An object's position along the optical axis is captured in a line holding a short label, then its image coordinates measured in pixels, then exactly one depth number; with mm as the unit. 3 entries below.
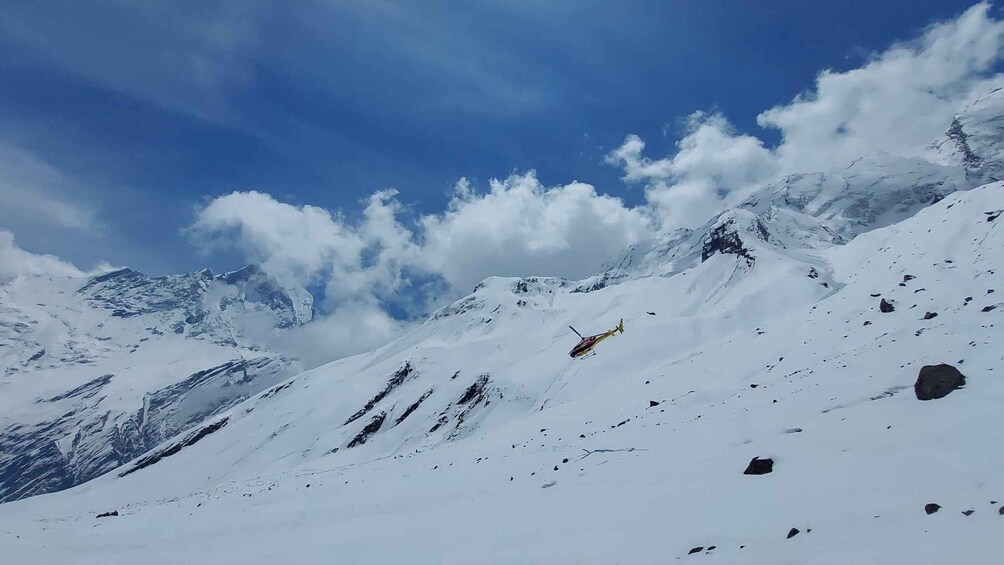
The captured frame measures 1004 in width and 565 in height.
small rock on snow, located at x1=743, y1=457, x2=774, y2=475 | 13148
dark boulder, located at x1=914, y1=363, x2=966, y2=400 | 14070
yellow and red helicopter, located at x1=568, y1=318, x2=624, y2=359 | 54075
